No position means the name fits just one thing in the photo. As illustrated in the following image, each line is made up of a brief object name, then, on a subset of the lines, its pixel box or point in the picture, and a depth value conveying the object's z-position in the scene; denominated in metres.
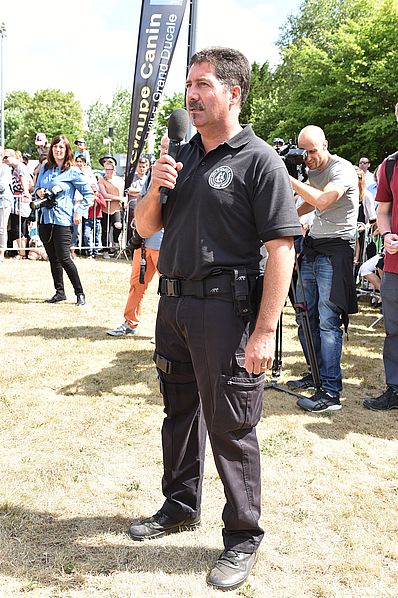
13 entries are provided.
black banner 7.74
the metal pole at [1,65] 48.49
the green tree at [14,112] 79.06
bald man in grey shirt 4.74
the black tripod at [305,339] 5.15
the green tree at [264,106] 42.75
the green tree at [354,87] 31.53
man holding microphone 2.49
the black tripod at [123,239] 14.35
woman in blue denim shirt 8.14
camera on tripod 4.70
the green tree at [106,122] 68.10
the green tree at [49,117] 70.81
